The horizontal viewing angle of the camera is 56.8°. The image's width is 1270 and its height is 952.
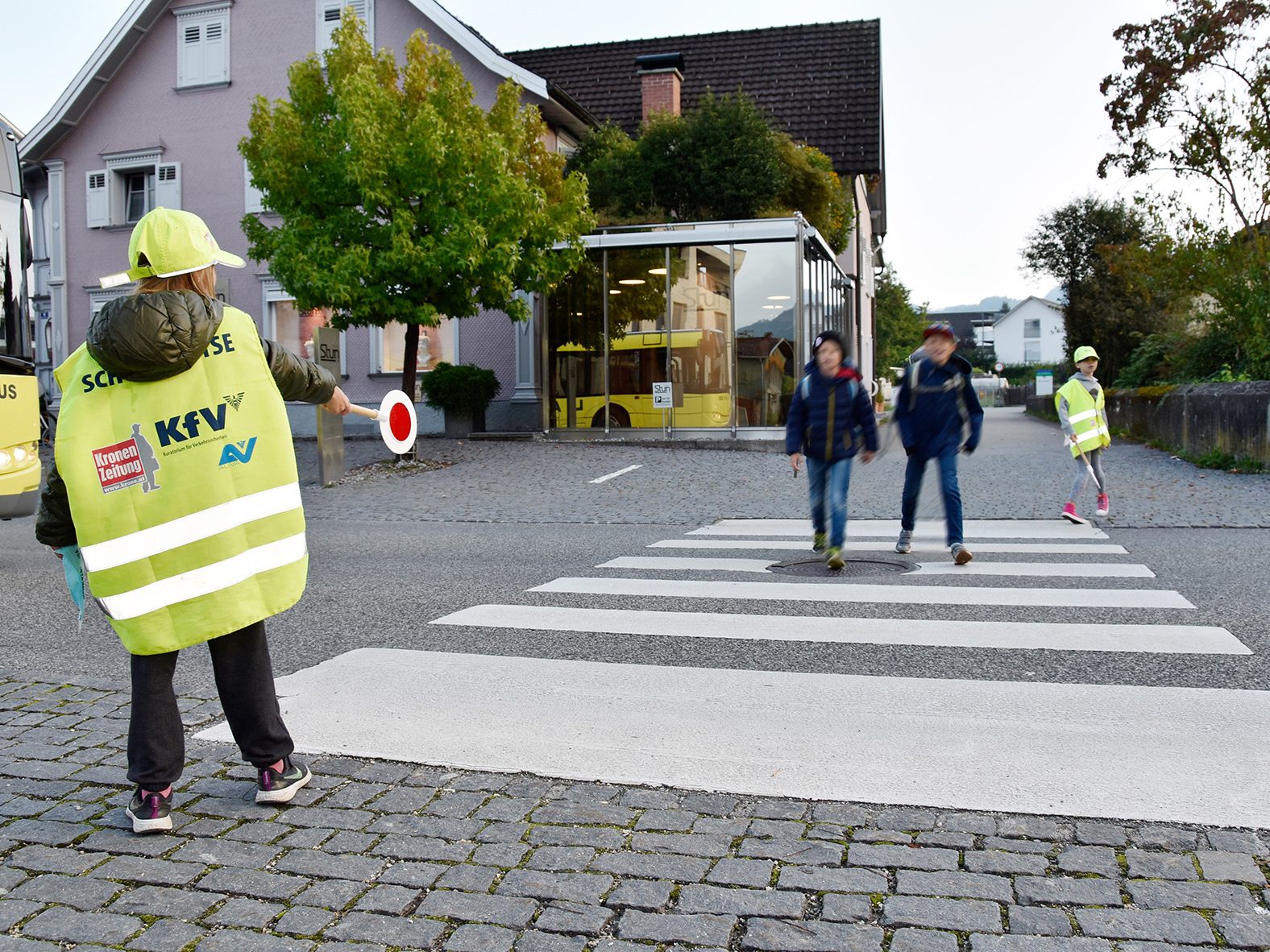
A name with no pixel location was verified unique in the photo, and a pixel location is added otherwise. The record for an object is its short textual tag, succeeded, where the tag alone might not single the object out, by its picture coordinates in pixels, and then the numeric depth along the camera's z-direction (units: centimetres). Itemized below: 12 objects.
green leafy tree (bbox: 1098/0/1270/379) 1717
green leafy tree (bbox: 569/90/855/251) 2373
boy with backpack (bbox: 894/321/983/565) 874
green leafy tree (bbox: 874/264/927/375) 5791
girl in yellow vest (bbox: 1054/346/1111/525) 1095
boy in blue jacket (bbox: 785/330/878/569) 853
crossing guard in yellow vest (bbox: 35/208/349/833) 332
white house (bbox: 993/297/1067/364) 12912
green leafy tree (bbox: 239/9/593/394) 1764
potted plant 2262
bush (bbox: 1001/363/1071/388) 7925
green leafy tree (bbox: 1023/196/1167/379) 3503
